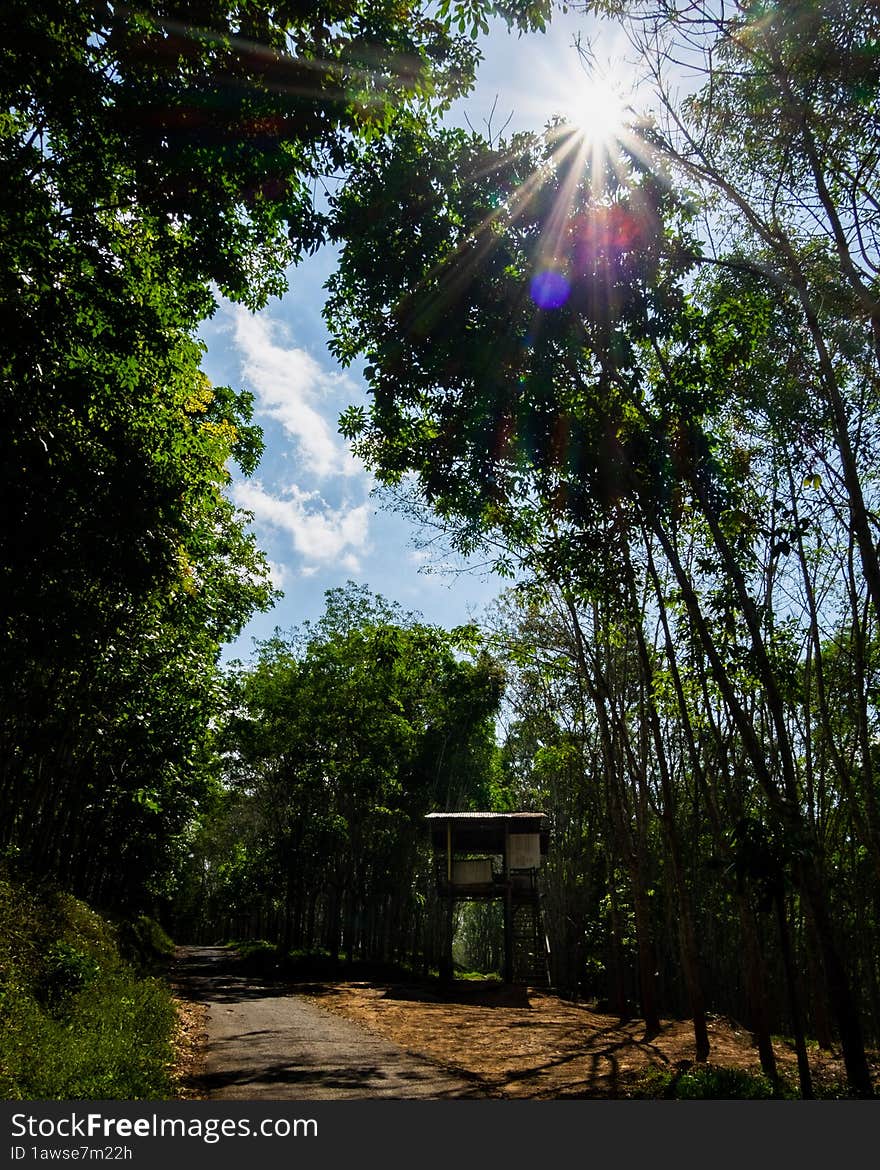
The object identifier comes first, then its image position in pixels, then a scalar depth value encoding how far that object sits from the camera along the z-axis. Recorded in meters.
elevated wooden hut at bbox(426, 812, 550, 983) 21.02
